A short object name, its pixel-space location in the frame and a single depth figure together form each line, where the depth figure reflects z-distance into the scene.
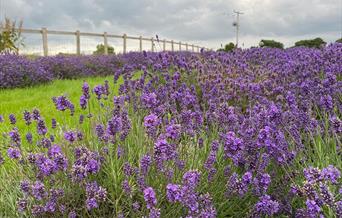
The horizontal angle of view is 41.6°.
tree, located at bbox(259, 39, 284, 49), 27.45
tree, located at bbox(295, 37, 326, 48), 25.39
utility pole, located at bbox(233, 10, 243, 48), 34.68
